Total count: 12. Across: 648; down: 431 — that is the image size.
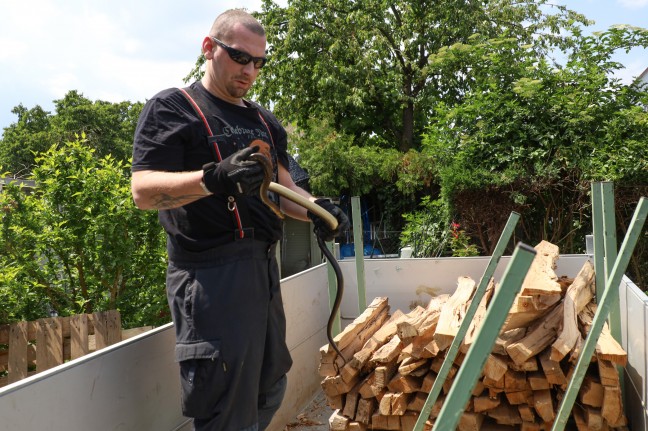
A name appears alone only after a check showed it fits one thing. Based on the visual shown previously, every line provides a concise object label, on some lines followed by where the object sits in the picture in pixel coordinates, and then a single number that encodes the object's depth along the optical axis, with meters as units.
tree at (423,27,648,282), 7.35
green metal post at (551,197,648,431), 1.68
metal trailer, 1.66
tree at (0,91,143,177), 33.09
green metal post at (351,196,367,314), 3.60
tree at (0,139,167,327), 4.14
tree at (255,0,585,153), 14.59
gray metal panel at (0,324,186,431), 1.57
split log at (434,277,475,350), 2.80
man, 1.91
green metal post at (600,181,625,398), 2.74
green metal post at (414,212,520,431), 1.98
